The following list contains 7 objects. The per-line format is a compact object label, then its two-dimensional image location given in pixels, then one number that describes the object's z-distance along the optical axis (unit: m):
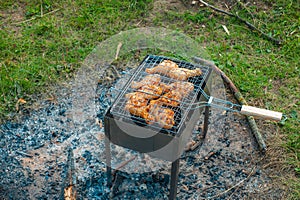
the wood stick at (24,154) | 4.19
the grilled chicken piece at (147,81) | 3.51
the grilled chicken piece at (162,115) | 3.24
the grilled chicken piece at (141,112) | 3.27
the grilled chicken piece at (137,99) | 3.34
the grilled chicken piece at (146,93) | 3.39
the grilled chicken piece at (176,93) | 3.40
